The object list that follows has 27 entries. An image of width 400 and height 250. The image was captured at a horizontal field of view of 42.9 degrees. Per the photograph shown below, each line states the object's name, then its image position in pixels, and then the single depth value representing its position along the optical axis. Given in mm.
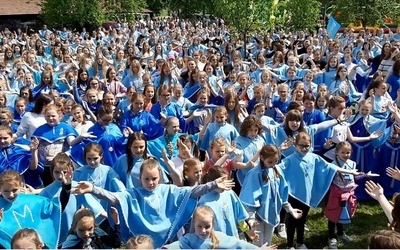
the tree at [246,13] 16406
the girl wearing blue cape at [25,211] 4461
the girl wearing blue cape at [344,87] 10266
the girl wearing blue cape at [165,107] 8141
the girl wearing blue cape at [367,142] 7426
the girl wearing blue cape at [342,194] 6004
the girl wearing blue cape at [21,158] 5902
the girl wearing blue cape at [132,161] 5664
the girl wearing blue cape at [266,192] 5305
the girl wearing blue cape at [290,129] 6688
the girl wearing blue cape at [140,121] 7492
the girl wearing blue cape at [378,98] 8023
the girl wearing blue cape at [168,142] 6656
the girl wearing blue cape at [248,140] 6293
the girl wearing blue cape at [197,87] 9820
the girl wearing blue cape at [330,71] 11352
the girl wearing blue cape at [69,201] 4902
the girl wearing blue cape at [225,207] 4676
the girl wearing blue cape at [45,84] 9785
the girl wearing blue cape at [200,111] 8344
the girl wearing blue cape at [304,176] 5785
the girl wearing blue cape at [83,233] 4116
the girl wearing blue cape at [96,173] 5402
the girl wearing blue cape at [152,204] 4680
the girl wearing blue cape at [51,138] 6508
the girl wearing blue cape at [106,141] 6711
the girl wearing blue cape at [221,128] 6910
